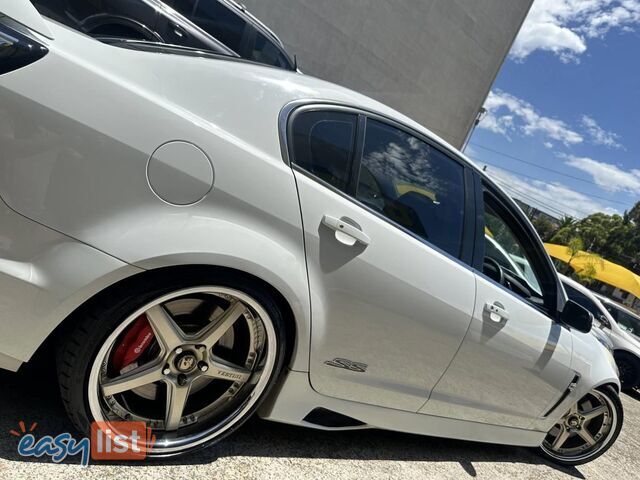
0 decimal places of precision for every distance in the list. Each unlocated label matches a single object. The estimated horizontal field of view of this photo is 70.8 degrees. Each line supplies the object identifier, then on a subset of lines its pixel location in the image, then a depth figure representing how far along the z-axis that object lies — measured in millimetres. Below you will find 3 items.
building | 14656
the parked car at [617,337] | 7219
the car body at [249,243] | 1305
